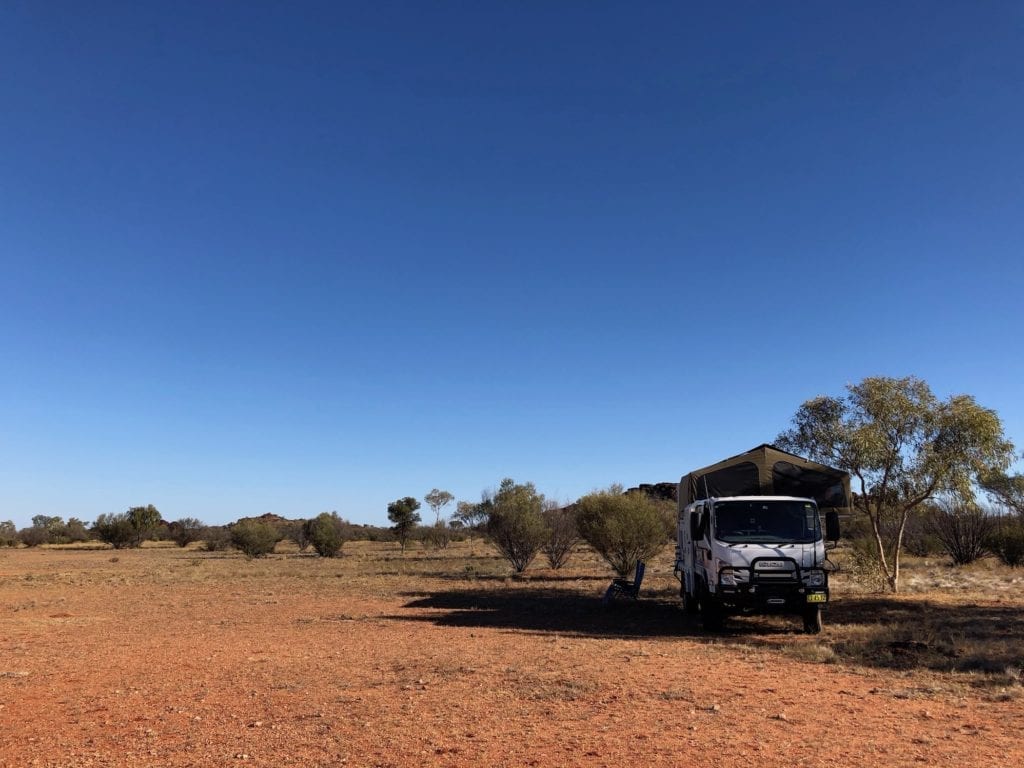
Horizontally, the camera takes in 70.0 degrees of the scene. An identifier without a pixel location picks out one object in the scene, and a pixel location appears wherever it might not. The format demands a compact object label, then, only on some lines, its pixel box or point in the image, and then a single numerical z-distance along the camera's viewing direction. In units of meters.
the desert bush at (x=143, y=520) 67.62
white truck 13.12
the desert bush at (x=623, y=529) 27.11
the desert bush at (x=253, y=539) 48.16
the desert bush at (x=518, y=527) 30.86
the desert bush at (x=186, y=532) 68.94
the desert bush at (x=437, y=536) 58.12
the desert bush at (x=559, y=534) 31.88
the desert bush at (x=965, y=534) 31.53
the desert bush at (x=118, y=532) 66.50
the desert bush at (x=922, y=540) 35.00
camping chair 19.67
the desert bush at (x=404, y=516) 59.91
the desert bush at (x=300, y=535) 54.47
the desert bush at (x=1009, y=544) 29.45
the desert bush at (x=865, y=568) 19.58
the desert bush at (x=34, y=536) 78.31
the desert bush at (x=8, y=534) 76.44
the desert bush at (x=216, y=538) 62.74
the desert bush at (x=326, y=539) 46.78
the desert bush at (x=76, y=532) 83.12
